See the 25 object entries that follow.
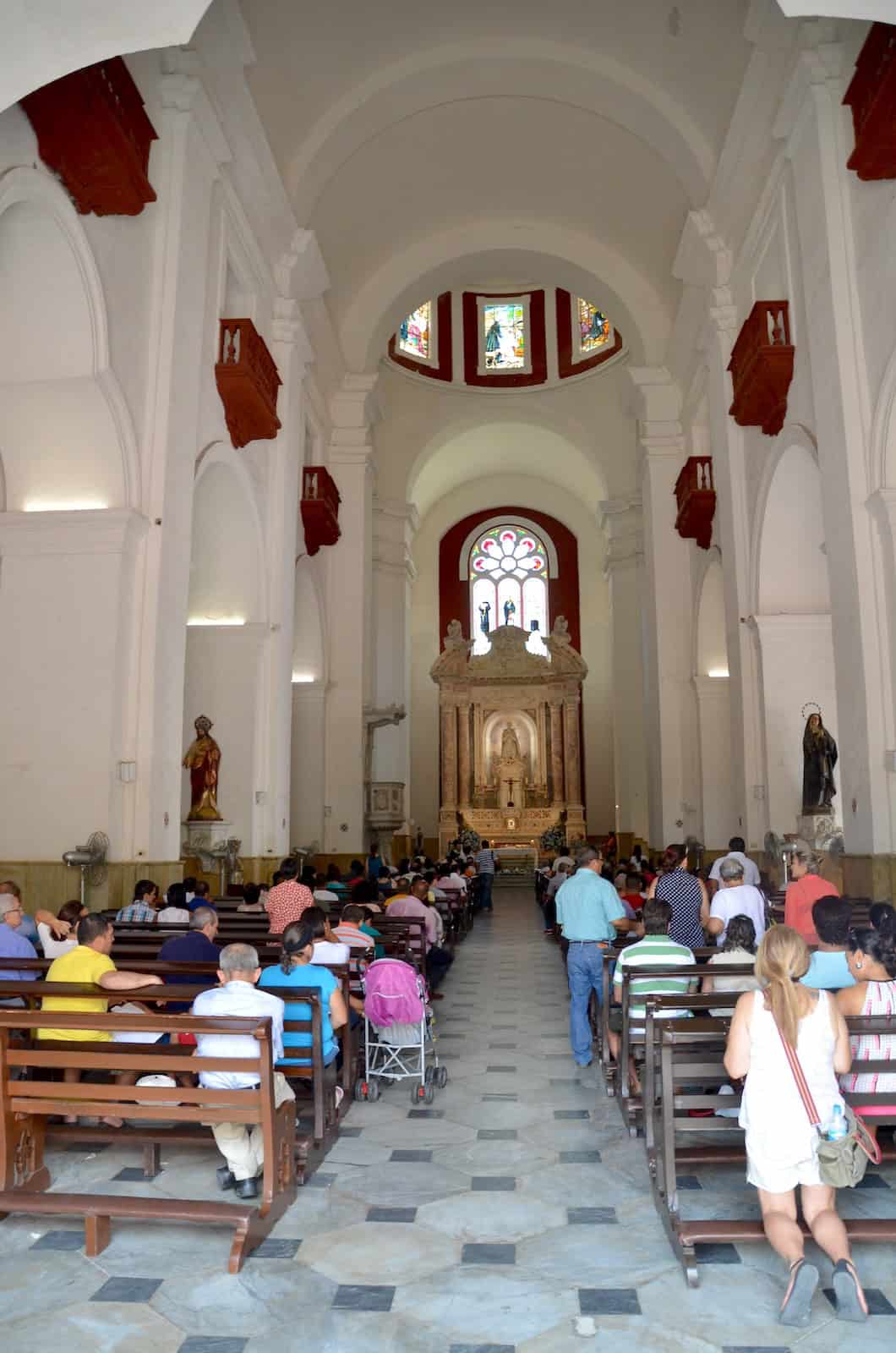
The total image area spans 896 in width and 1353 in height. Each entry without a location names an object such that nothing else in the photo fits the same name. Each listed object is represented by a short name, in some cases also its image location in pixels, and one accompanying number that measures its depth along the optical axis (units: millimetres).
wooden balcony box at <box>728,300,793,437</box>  10430
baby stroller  5723
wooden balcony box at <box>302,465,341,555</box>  15594
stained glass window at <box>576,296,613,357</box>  23422
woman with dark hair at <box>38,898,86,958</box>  5945
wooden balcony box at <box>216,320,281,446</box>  10836
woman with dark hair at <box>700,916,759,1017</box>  5074
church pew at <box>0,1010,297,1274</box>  3418
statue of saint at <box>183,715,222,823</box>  11555
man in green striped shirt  5105
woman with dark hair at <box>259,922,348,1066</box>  4613
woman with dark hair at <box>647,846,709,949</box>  6695
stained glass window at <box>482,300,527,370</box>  24844
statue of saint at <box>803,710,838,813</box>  10289
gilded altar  27656
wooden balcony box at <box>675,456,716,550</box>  14377
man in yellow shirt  4449
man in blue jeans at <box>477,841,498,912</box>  17875
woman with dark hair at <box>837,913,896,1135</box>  3676
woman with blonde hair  3170
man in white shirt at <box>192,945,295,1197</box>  3861
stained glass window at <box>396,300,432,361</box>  23859
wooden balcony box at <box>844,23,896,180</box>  7543
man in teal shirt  6285
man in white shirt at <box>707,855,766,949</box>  6512
